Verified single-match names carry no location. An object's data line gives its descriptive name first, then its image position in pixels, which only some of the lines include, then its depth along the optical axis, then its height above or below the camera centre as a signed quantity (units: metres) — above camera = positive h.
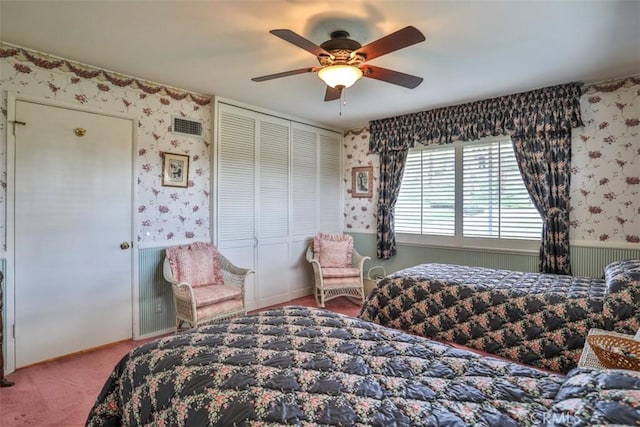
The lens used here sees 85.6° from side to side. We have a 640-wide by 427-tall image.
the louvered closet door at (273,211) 4.46 -0.02
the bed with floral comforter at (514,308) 2.25 -0.73
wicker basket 1.34 -0.60
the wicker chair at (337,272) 4.43 -0.81
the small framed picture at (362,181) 5.22 +0.44
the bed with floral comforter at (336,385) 1.10 -0.66
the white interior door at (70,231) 2.79 -0.19
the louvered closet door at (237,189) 4.02 +0.25
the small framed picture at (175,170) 3.60 +0.42
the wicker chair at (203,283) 3.16 -0.75
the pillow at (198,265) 3.49 -0.58
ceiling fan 2.14 +1.01
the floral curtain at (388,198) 4.86 +0.17
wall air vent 3.68 +0.90
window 3.95 +0.16
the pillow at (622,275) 2.30 -0.46
